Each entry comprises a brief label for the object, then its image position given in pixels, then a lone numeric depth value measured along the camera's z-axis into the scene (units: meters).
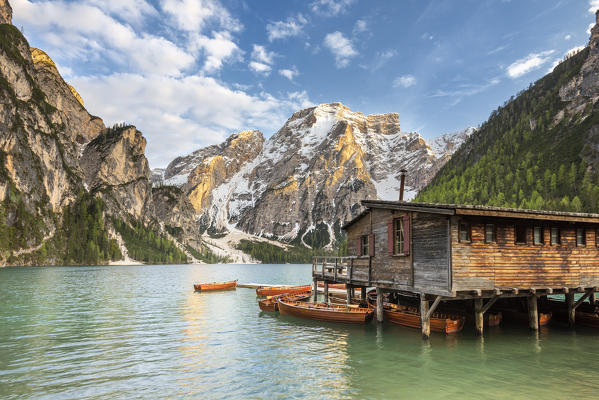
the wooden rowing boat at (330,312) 31.39
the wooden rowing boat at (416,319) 27.03
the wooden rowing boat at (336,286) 58.23
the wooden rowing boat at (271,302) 40.06
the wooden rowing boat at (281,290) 54.33
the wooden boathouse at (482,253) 23.64
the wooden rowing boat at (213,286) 66.12
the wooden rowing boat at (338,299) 45.28
